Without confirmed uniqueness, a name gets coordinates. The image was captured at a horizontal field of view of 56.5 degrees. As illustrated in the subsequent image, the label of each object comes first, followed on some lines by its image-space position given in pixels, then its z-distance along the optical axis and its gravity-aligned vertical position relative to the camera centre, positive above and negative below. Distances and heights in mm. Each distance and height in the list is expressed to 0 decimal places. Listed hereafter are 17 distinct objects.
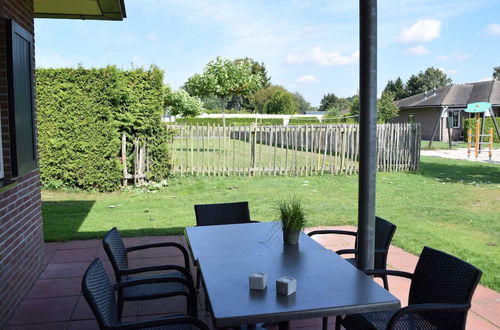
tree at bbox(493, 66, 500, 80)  85506 +11395
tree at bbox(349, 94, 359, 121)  35059 +2081
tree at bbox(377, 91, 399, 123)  33266 +1863
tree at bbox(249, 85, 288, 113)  65000 +5215
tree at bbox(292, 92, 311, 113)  79438 +5478
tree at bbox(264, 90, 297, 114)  50094 +3348
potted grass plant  3326 -620
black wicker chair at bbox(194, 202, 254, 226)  4430 -762
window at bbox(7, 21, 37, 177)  3922 +331
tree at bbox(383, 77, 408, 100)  68875 +7028
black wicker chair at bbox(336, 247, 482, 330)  2438 -906
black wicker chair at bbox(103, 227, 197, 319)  3083 -1043
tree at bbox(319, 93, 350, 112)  77188 +5724
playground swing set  20625 +1186
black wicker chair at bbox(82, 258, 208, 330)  2246 -900
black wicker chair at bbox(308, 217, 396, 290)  3545 -861
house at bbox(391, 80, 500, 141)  31516 +2144
